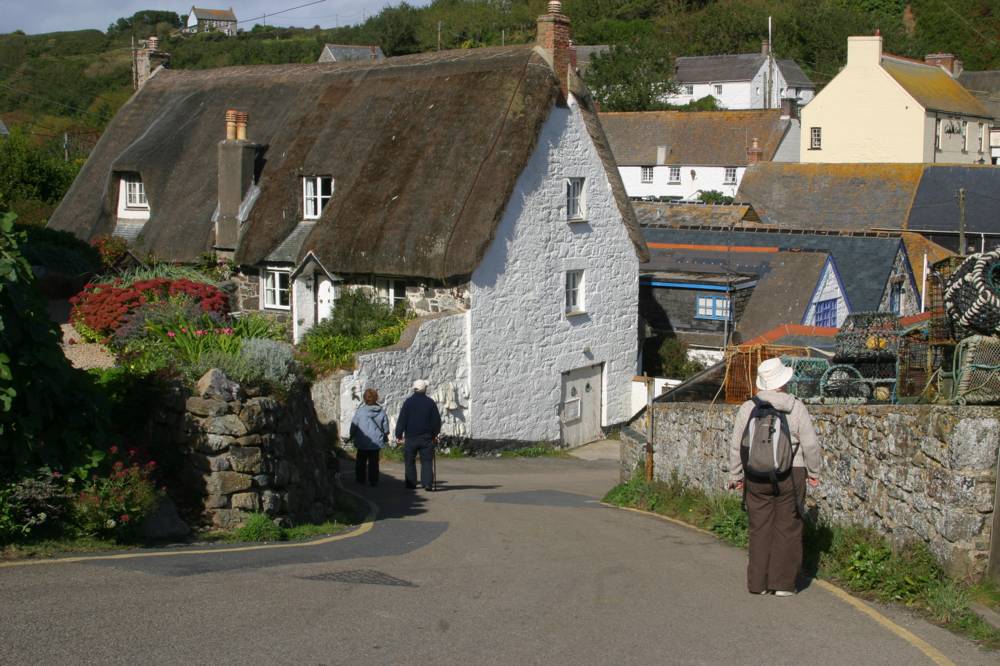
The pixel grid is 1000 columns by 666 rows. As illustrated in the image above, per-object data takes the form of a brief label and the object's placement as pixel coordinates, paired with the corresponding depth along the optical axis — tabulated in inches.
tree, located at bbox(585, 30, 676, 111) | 3016.7
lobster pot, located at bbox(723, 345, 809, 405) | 607.2
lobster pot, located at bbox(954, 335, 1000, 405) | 368.5
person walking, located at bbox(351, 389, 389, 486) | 636.1
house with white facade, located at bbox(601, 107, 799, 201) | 2477.9
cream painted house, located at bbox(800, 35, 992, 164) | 2306.8
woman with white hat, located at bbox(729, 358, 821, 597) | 317.7
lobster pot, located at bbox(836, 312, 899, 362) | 481.1
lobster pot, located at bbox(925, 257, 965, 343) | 453.4
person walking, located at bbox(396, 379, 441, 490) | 619.8
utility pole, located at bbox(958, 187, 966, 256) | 1461.6
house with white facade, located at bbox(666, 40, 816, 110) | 3361.2
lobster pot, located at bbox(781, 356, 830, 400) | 494.9
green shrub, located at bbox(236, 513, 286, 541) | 415.8
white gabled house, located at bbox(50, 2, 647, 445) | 940.6
